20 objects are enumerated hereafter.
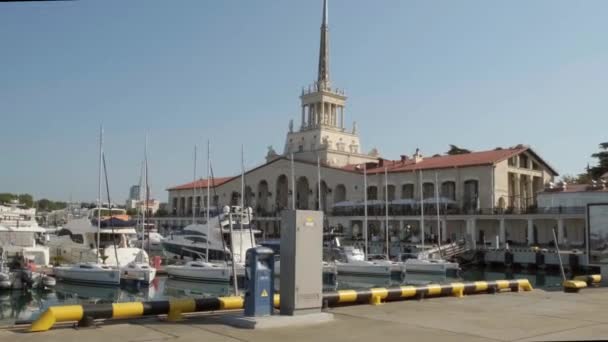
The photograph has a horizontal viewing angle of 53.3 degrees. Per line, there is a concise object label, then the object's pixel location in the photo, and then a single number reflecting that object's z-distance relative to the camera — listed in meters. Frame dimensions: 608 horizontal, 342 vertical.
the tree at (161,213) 109.54
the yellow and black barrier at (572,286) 19.52
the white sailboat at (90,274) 33.59
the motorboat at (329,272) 40.44
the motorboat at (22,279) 29.25
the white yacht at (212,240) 45.22
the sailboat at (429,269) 45.47
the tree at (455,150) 108.62
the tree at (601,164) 81.12
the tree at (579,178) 87.94
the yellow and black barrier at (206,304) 10.66
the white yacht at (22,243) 37.09
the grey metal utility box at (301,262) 11.87
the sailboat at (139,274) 34.28
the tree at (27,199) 180.93
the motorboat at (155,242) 66.06
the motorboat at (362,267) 43.16
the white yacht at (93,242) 39.97
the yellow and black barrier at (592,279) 21.62
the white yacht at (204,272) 37.03
